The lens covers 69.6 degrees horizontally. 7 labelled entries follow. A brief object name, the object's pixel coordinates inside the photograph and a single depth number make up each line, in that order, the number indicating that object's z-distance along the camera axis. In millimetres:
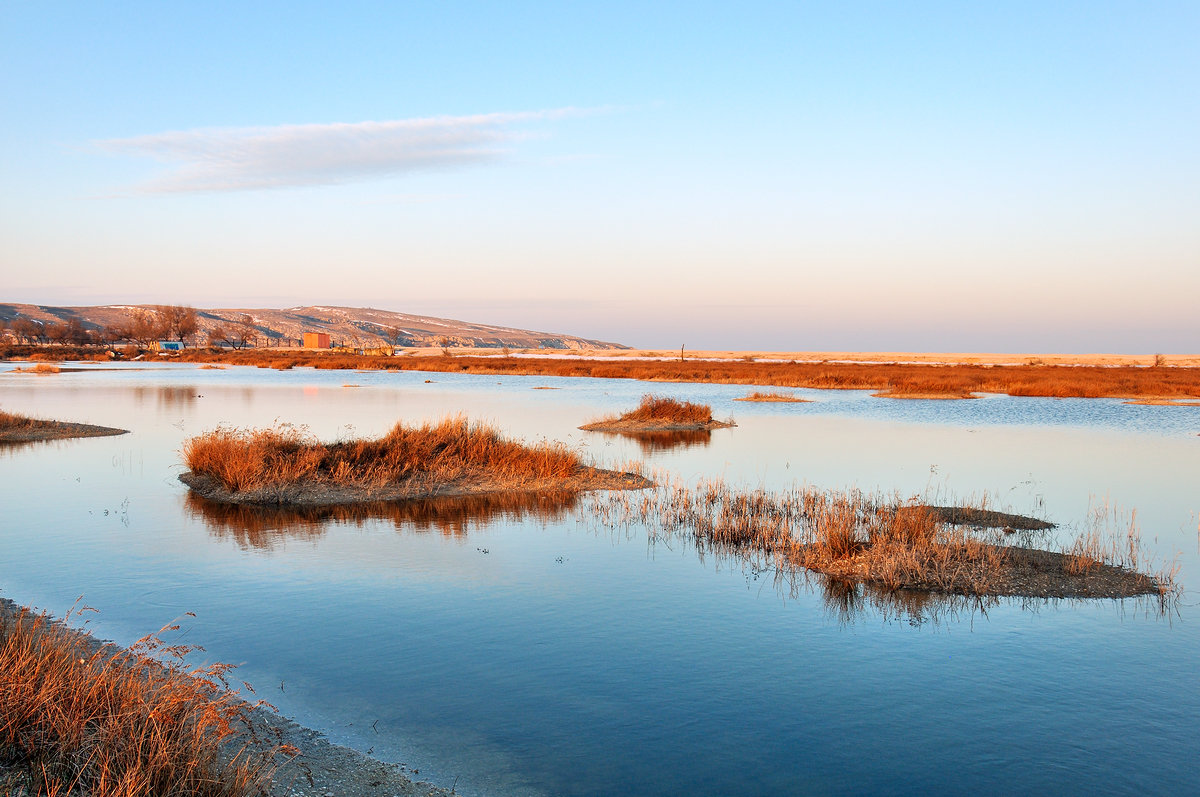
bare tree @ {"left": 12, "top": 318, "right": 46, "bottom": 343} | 153250
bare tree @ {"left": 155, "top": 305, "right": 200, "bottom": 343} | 150725
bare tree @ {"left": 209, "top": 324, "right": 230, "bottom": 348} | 160500
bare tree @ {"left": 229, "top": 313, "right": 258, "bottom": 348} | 160625
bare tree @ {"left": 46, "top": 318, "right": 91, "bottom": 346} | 147000
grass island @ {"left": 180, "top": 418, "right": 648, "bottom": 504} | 16734
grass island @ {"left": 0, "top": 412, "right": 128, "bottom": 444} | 25188
